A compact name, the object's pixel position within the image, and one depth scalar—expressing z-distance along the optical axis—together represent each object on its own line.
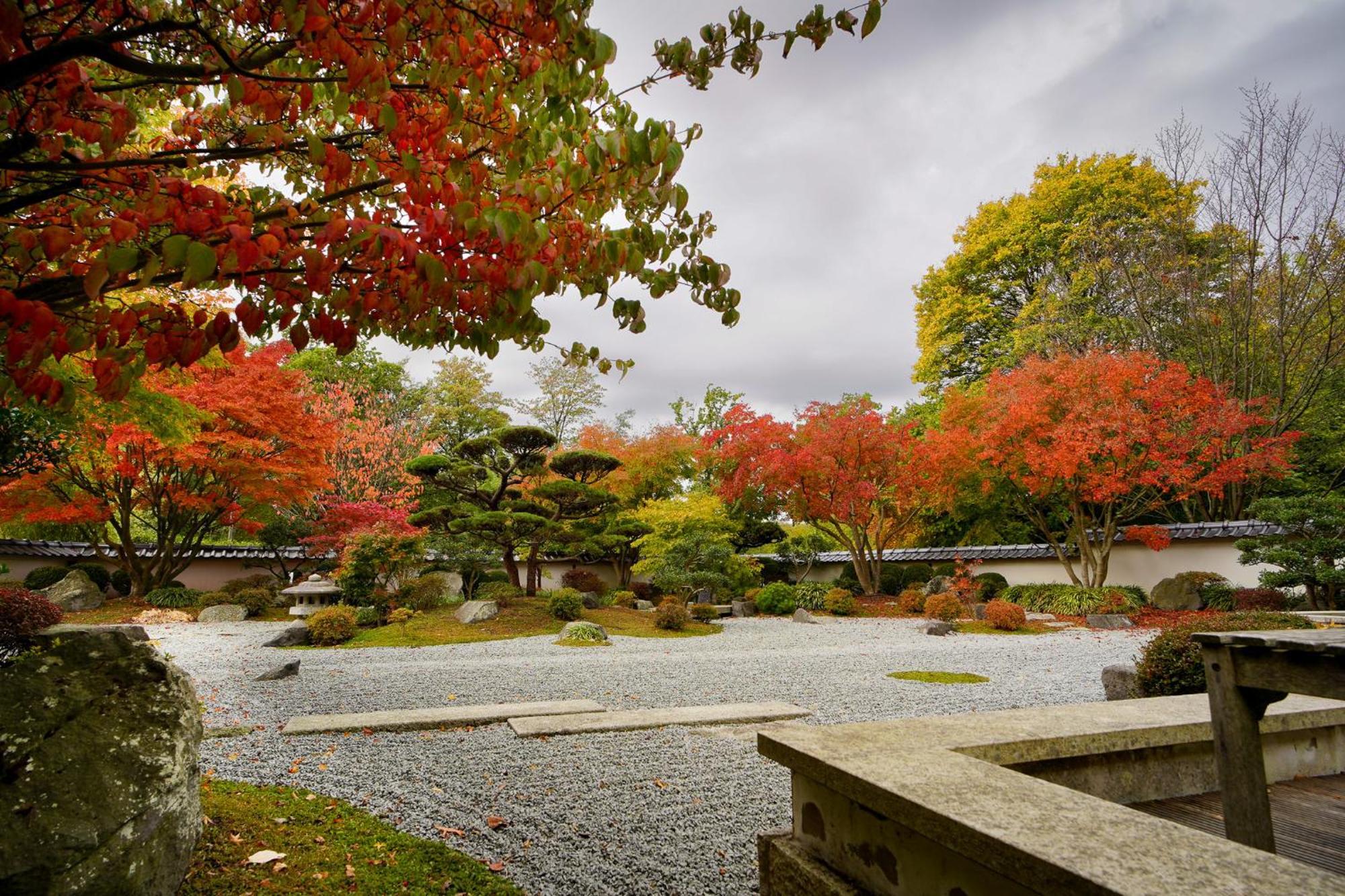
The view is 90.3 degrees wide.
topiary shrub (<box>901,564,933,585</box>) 16.52
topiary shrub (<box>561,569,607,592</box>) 15.84
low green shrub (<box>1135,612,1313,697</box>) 3.97
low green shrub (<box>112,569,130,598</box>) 14.72
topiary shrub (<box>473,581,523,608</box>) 12.39
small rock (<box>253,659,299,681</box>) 6.24
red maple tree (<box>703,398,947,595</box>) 14.47
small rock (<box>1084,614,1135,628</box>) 11.09
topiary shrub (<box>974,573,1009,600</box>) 14.90
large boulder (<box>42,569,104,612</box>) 13.03
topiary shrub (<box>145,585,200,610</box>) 13.09
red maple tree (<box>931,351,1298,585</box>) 11.41
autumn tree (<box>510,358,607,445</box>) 23.58
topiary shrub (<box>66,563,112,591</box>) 14.58
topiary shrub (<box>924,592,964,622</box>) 12.22
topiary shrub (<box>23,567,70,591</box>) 14.22
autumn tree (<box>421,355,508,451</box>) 21.92
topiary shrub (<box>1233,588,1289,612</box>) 10.30
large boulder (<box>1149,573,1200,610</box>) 12.11
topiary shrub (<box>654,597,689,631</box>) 11.34
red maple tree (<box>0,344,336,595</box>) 11.26
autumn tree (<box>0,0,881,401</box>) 1.65
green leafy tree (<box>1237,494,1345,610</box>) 9.69
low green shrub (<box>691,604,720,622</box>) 12.53
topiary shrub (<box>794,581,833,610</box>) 14.75
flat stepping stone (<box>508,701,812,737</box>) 4.31
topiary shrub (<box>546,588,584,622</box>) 11.62
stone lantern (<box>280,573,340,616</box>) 12.49
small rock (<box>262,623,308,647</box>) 9.08
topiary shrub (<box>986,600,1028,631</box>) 10.97
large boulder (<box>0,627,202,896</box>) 1.75
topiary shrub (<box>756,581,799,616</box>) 14.49
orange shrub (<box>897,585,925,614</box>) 14.03
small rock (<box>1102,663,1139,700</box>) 4.38
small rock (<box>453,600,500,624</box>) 11.23
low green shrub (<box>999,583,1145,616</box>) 11.98
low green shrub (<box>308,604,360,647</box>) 9.43
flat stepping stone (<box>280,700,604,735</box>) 4.27
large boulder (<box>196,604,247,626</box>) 12.20
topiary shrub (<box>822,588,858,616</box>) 14.09
